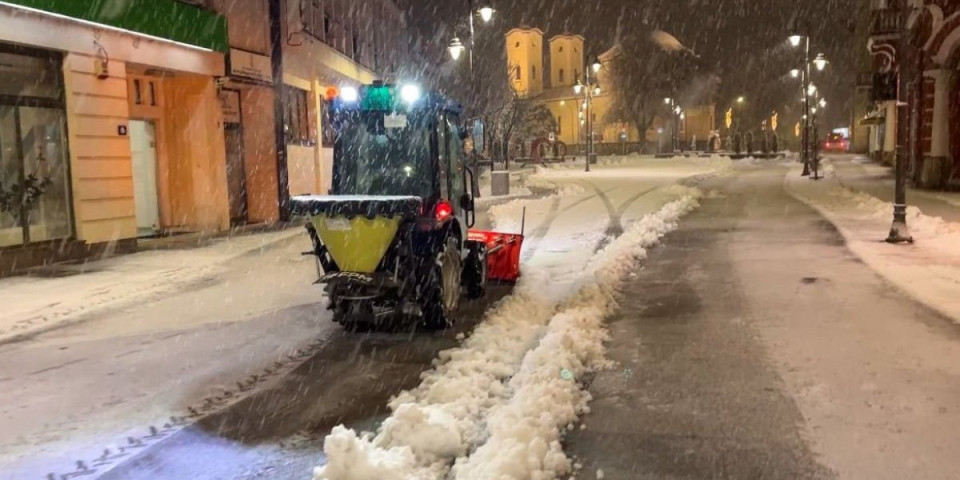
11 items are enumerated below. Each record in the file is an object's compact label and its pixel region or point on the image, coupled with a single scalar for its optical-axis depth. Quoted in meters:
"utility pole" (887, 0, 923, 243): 13.33
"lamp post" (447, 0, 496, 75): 24.61
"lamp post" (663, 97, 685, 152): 77.38
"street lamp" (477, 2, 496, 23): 24.58
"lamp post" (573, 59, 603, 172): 47.27
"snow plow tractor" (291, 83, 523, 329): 7.94
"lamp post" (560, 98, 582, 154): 90.81
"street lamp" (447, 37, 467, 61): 26.06
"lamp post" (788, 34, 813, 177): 32.28
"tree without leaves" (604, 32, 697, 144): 78.31
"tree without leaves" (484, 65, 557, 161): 47.31
